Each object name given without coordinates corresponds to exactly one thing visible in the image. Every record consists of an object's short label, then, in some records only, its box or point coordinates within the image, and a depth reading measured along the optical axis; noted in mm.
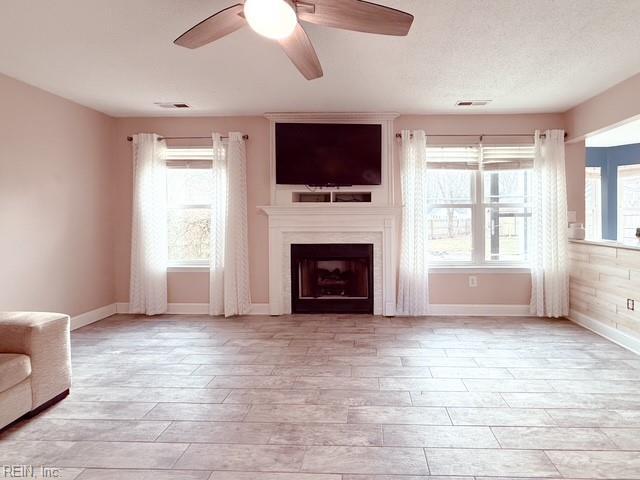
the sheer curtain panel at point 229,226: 5117
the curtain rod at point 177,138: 5270
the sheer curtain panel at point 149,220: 5160
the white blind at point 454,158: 5141
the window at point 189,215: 5391
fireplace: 5211
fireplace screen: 5336
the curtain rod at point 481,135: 5078
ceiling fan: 1957
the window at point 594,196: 6836
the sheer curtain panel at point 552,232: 4875
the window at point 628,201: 6551
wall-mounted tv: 5051
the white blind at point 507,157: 5066
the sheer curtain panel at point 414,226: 5020
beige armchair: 2371
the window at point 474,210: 5176
